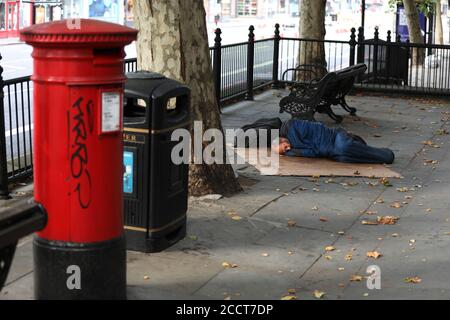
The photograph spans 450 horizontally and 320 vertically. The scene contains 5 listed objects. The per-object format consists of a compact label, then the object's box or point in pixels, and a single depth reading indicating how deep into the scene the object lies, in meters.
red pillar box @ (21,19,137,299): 4.34
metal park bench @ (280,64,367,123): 12.24
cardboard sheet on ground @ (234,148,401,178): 8.90
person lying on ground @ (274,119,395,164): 9.47
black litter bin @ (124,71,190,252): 5.68
